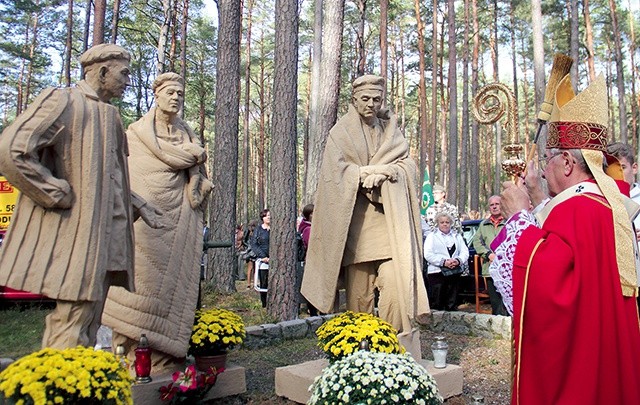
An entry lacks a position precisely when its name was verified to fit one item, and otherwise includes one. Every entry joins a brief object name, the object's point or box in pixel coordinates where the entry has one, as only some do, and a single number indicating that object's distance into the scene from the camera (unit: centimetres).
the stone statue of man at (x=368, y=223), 466
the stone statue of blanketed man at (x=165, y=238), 441
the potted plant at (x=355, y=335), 419
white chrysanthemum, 318
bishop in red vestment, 261
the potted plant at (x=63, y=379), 255
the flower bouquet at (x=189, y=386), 419
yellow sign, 1181
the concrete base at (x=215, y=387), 421
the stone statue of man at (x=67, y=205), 297
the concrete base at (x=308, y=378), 465
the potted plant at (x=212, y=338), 476
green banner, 1457
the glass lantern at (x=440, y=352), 491
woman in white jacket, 884
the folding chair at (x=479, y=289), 901
